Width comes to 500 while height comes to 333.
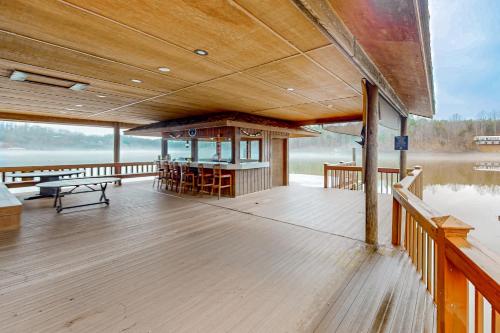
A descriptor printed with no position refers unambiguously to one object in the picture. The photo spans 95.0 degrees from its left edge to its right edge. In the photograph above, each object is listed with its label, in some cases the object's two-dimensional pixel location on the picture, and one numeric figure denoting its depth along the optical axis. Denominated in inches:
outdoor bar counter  277.3
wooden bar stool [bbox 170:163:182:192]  307.3
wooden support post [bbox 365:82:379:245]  134.4
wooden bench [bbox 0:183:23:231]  153.7
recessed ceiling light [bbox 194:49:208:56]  110.3
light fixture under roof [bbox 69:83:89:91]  164.9
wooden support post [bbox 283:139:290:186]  371.9
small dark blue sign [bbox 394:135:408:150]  219.2
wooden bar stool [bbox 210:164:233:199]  266.5
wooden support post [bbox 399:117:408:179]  245.0
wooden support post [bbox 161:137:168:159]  394.6
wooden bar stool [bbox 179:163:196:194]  296.0
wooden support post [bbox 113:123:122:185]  392.8
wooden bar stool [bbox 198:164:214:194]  278.3
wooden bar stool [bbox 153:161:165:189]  325.4
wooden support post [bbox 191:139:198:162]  364.5
